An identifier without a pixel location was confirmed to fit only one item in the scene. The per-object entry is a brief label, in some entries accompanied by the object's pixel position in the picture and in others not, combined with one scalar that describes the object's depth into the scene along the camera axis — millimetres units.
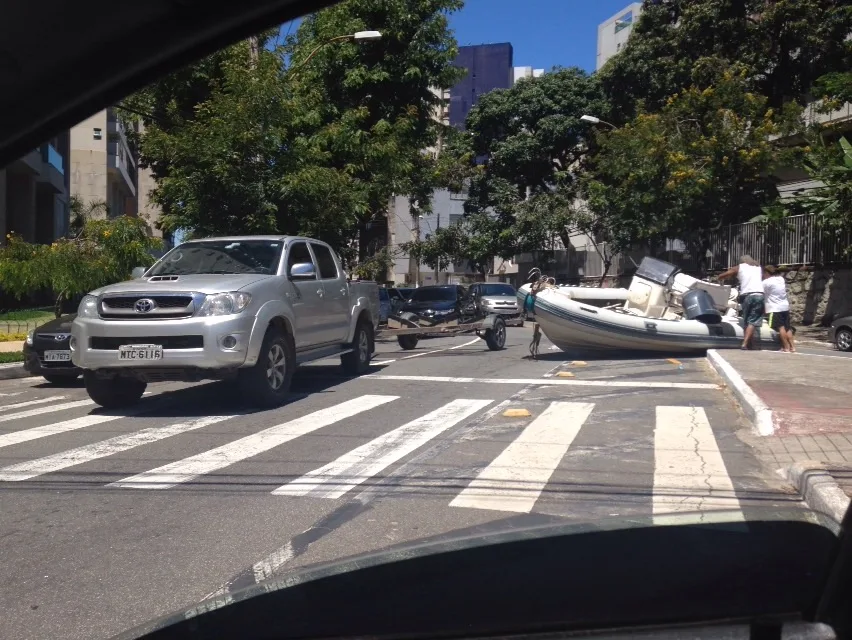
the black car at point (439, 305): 19578
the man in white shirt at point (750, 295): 16281
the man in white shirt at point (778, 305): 16531
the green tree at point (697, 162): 26641
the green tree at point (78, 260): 17219
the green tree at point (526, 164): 40094
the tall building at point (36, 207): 23405
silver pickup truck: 9750
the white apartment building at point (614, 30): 59238
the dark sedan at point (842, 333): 18844
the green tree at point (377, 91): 23344
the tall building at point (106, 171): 35594
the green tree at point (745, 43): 28375
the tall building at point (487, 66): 74750
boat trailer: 17641
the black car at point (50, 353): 13203
